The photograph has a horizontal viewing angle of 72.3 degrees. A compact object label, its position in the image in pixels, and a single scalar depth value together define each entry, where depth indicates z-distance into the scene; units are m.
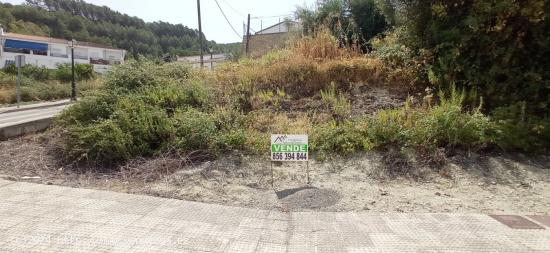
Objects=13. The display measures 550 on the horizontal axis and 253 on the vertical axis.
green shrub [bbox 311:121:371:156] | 6.06
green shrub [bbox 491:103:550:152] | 5.89
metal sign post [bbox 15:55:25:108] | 19.64
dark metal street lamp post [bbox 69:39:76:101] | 28.06
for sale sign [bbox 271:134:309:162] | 5.34
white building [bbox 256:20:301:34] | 34.28
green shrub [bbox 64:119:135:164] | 6.22
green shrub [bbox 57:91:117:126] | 7.31
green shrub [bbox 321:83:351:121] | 7.28
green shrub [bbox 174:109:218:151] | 6.24
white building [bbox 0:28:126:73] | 55.03
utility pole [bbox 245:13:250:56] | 32.79
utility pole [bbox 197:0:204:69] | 30.23
